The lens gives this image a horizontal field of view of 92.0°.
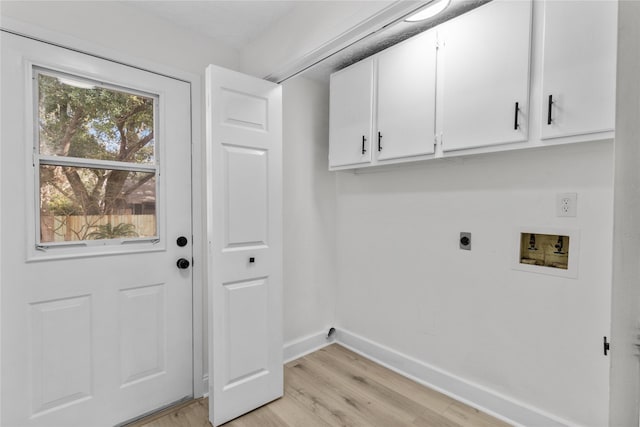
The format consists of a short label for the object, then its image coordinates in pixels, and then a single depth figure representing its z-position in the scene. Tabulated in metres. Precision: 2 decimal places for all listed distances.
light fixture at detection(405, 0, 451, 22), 1.66
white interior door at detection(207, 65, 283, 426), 1.74
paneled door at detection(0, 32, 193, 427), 1.47
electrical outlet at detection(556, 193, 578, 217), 1.56
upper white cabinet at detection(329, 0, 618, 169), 1.34
